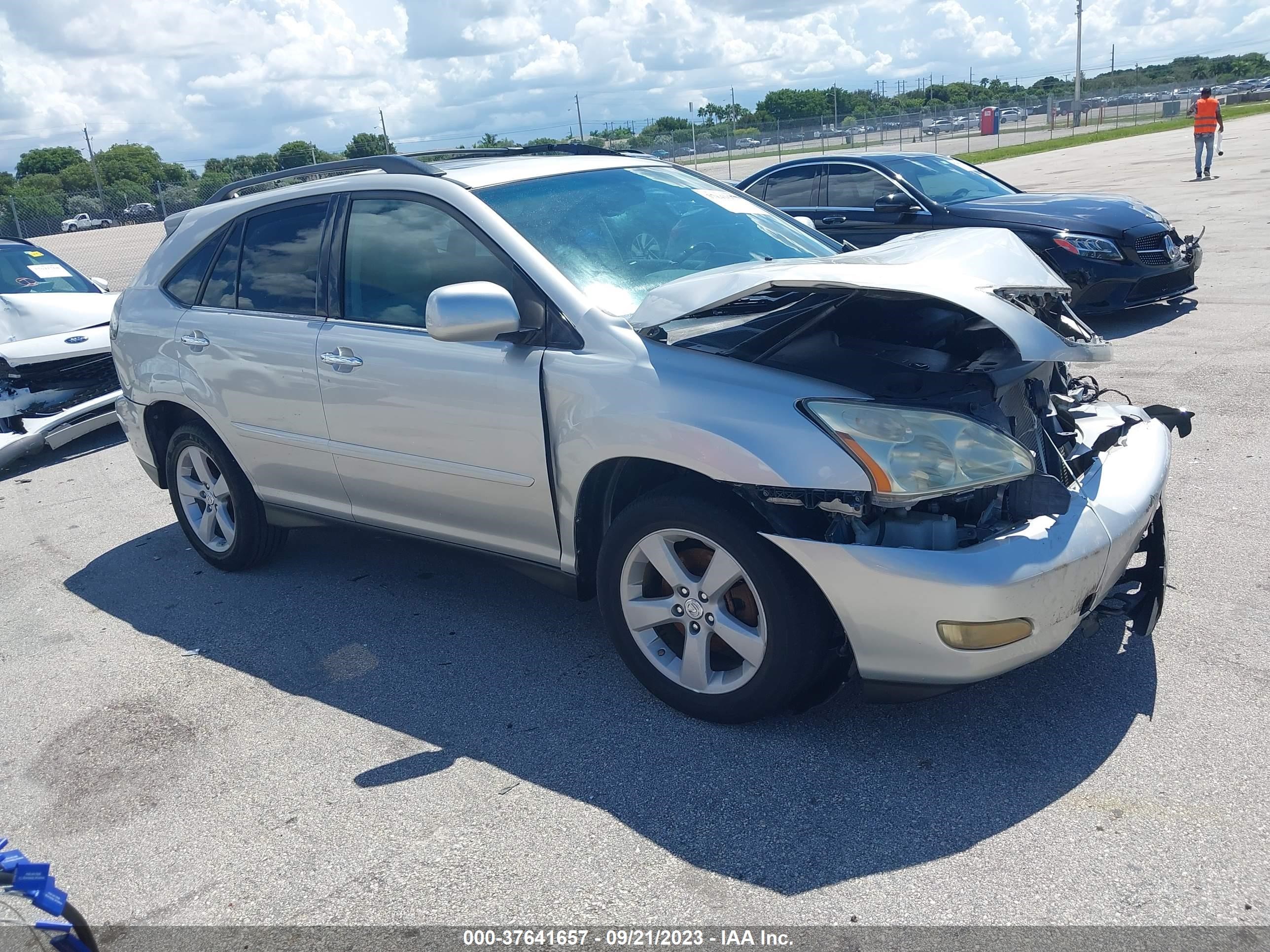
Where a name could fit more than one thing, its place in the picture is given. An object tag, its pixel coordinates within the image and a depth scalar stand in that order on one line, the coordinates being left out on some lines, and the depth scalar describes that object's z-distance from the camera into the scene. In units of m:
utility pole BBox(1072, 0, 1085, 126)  49.97
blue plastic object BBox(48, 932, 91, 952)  2.36
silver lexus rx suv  3.09
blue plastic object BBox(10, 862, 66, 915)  2.33
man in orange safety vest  19.03
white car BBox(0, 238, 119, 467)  8.23
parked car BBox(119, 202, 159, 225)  36.81
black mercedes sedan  9.07
